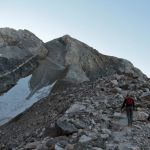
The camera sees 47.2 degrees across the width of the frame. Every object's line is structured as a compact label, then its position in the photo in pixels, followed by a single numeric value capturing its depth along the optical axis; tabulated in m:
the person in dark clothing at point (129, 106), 10.01
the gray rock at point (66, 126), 9.33
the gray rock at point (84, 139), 8.60
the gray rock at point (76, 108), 11.09
